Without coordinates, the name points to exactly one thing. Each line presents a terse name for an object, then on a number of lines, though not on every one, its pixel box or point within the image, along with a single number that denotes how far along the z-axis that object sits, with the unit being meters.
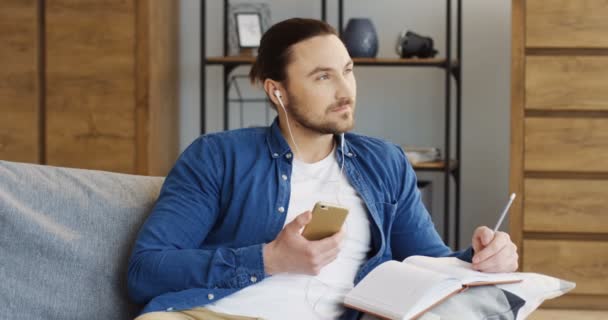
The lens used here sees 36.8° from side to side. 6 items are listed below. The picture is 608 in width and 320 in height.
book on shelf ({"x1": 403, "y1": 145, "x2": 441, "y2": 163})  3.98
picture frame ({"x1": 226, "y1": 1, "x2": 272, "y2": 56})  4.28
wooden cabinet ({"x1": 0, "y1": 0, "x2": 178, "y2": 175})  3.98
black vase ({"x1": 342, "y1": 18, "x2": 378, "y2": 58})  3.99
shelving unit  3.95
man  1.67
